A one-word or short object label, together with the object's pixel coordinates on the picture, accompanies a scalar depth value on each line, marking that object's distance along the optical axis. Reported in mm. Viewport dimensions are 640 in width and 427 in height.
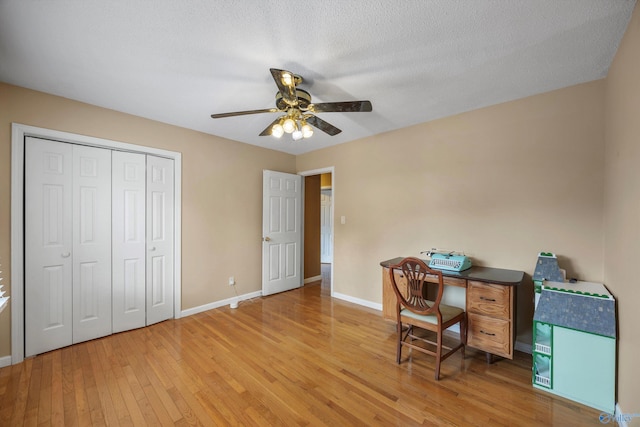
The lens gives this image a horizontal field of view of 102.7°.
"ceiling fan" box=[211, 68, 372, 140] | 1850
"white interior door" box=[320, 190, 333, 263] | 7238
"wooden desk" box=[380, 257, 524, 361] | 2113
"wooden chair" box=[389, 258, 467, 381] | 2100
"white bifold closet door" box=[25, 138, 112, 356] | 2373
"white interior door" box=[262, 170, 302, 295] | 4141
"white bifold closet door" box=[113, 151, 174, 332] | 2846
